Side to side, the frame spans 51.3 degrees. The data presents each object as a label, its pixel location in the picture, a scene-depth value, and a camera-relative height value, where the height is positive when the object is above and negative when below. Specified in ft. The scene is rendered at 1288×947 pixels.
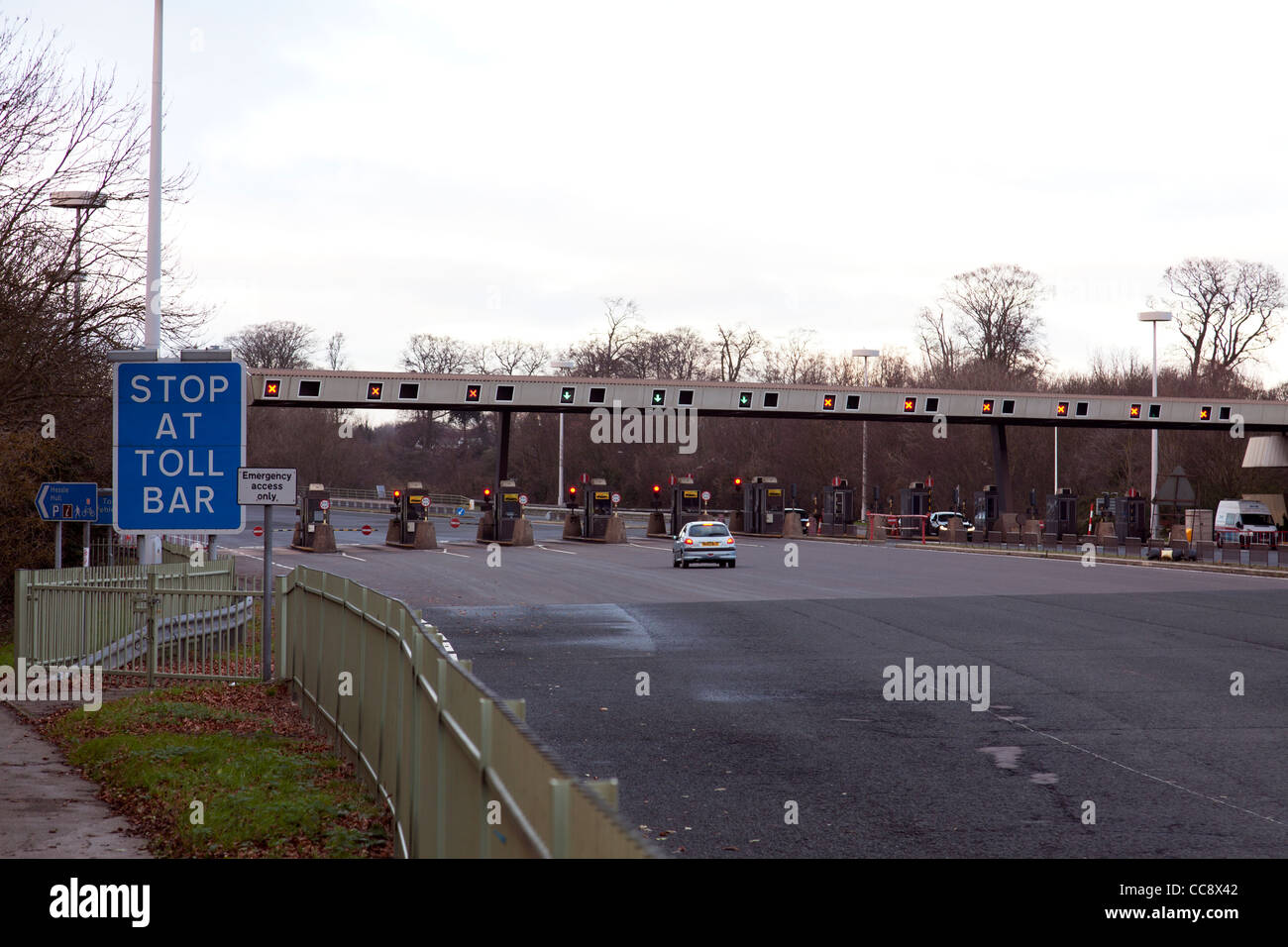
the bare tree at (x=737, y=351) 349.20 +32.23
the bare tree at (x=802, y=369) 319.68 +25.79
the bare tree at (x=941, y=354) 305.53 +28.52
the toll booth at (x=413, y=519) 183.83 -6.78
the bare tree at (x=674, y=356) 352.69 +31.20
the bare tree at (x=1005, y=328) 299.17 +33.41
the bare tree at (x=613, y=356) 355.36 +31.32
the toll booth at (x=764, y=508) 237.25 -6.00
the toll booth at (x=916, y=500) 227.40 -4.07
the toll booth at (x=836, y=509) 233.14 -5.92
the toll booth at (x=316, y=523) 176.86 -7.24
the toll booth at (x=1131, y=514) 192.44 -5.26
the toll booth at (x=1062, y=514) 204.59 -5.59
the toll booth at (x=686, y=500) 218.79 -4.33
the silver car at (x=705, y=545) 135.64 -7.21
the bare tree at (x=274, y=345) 363.76 +34.44
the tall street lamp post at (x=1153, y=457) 190.19 +3.43
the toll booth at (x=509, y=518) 192.85 -6.73
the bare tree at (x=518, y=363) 376.07 +30.91
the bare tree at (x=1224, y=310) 259.80 +33.26
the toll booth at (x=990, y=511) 209.40 -5.71
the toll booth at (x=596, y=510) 210.79 -5.89
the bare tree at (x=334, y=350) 390.01 +34.79
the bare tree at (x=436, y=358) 390.42 +33.27
